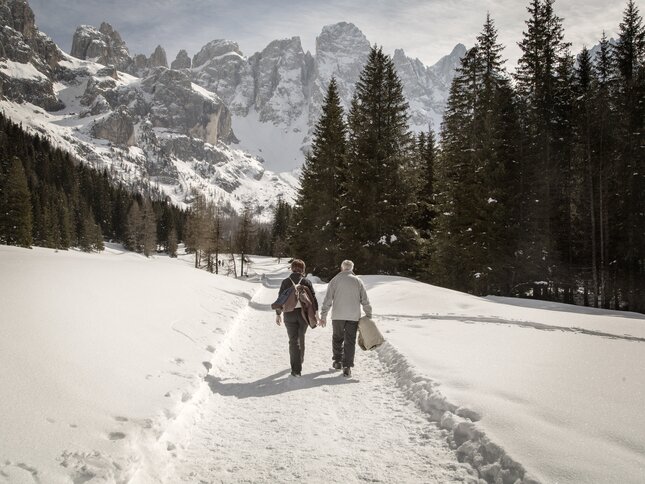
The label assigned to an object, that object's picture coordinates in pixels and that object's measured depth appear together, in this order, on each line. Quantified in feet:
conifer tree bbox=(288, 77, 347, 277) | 90.02
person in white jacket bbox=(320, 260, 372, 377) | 25.52
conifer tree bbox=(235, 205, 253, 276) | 172.96
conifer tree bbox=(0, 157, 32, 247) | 140.77
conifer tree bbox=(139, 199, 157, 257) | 275.80
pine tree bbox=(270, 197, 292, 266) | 307.78
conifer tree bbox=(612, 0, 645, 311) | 64.95
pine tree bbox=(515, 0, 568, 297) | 67.62
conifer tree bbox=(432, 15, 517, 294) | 66.44
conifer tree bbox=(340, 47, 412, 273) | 77.82
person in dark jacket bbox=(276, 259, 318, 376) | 24.89
